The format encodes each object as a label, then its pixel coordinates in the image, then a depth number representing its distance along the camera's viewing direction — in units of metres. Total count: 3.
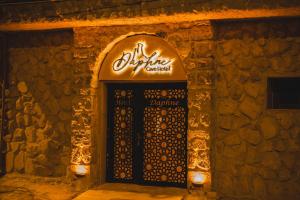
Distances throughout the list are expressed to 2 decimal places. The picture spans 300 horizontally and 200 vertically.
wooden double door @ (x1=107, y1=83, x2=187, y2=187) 8.48
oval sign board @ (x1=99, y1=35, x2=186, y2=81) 8.15
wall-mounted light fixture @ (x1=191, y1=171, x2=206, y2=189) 7.72
